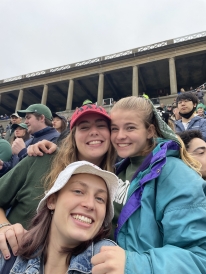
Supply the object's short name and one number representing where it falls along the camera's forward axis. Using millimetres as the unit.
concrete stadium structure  21203
